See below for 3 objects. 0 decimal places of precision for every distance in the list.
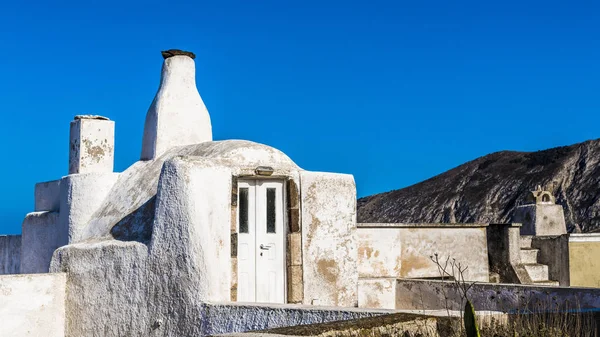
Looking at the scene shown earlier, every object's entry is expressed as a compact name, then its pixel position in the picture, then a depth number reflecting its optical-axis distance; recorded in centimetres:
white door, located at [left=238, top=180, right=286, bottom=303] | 1092
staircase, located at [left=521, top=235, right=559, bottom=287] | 1588
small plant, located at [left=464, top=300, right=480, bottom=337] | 534
